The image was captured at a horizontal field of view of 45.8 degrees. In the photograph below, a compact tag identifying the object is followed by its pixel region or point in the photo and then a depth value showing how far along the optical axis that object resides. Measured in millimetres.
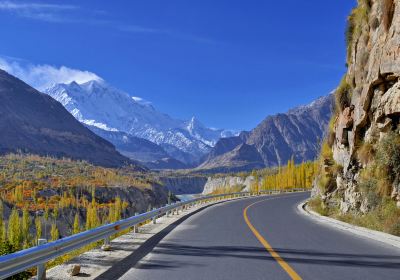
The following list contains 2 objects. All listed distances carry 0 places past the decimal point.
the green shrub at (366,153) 21734
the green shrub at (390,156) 18156
